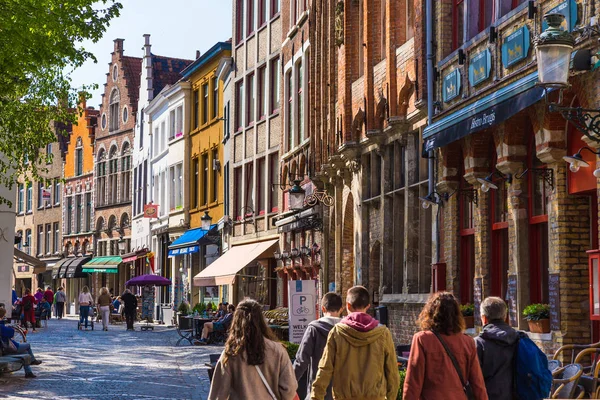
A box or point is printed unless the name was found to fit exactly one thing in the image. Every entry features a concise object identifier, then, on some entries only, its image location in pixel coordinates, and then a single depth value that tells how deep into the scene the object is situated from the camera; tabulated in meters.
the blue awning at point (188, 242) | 45.16
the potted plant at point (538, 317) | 14.47
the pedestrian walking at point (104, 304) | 42.69
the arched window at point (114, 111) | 66.25
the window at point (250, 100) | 39.88
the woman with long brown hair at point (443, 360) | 7.87
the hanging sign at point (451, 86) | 18.00
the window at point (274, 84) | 36.81
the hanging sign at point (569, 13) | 13.16
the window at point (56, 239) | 76.06
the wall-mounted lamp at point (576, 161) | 12.55
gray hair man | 8.23
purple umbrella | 44.12
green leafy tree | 18.62
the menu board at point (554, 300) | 14.07
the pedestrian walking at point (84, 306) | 42.77
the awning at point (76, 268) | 67.64
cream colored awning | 34.34
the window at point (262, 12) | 38.59
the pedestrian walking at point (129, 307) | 42.91
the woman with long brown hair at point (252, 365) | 7.50
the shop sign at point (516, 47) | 14.86
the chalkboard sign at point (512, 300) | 15.70
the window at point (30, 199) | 80.44
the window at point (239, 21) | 41.72
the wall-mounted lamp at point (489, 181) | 16.58
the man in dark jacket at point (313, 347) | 9.27
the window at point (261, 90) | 38.31
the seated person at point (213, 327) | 31.53
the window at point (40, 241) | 77.99
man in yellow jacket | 8.49
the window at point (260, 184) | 38.41
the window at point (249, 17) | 40.38
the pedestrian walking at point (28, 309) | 40.25
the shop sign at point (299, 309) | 16.56
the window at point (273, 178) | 36.75
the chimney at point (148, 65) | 58.16
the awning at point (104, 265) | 63.00
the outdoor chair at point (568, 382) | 10.00
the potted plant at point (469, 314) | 17.95
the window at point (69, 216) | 73.69
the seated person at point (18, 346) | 19.55
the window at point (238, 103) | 41.31
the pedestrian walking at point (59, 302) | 58.41
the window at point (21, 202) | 81.49
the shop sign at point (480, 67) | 16.39
